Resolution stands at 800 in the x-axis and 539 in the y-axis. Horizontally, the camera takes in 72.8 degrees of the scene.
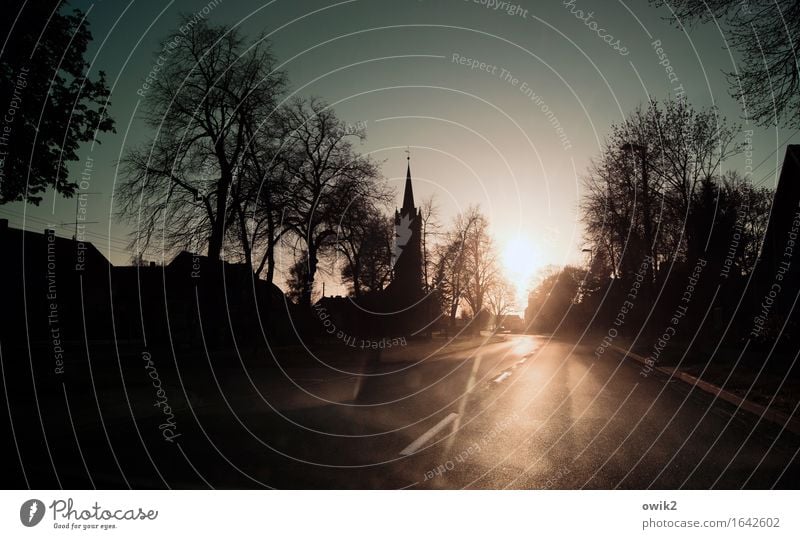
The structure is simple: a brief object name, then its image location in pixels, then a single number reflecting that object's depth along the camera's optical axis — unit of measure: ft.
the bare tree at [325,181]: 103.45
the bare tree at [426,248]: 162.81
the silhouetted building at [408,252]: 138.92
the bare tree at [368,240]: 108.99
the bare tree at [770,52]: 30.01
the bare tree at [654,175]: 88.84
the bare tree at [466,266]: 192.95
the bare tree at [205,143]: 63.26
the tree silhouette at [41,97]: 31.76
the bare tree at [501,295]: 225.21
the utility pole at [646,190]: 85.87
